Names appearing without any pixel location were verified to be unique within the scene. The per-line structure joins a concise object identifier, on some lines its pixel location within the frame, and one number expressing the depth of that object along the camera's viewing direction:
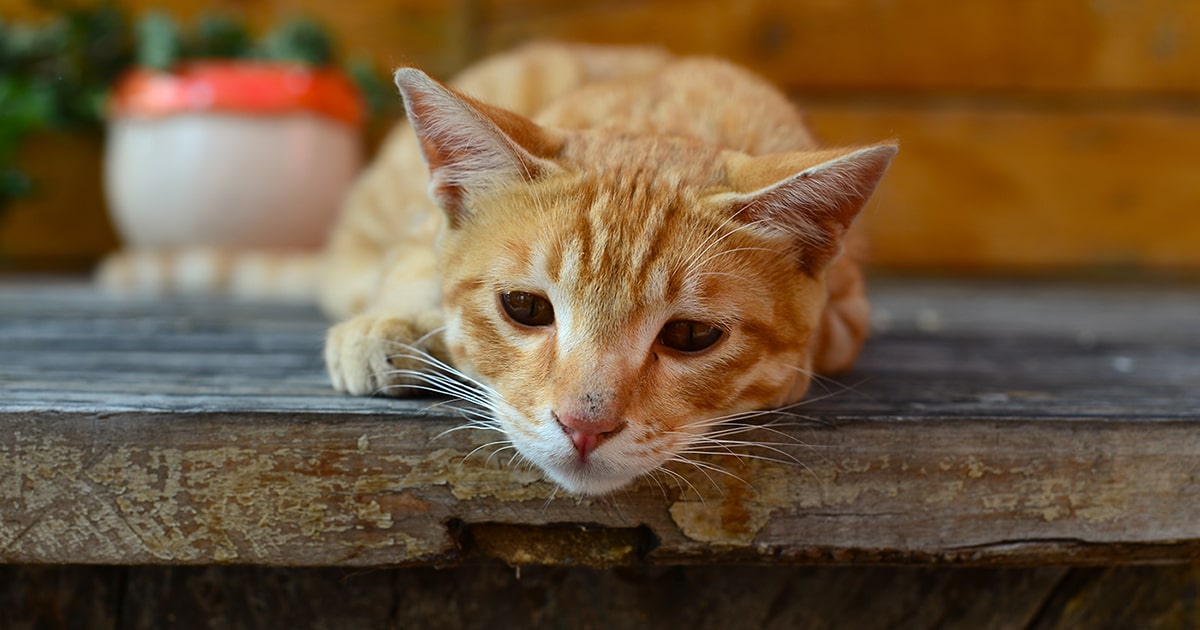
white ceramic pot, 0.89
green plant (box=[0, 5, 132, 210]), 0.95
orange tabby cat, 0.49
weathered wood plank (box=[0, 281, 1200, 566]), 0.49
